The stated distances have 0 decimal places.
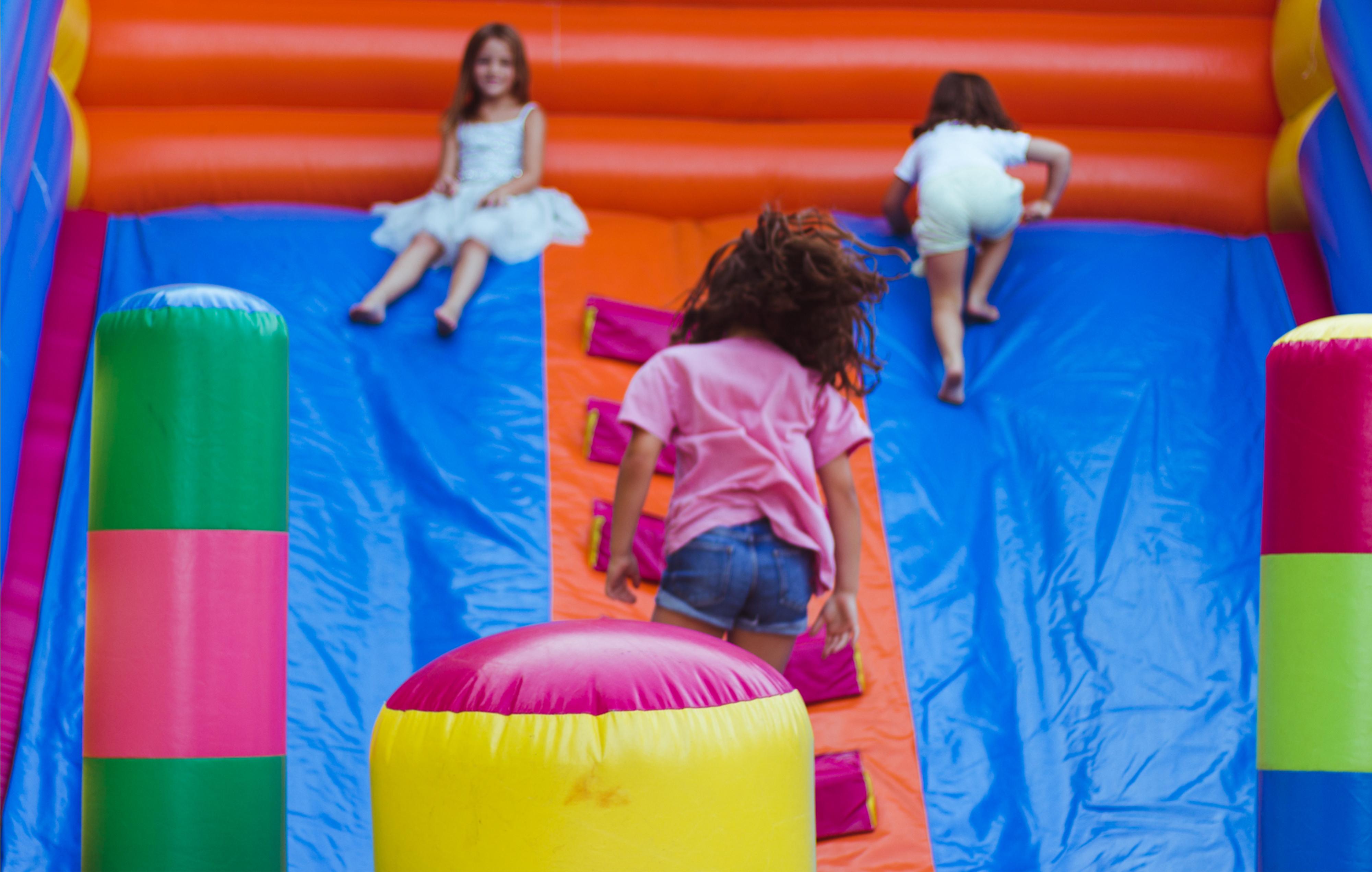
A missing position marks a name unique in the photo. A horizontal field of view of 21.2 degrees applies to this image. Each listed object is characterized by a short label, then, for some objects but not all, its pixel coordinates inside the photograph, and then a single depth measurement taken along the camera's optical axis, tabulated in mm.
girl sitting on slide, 7496
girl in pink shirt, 6152
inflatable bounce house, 5527
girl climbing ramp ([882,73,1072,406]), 7423
